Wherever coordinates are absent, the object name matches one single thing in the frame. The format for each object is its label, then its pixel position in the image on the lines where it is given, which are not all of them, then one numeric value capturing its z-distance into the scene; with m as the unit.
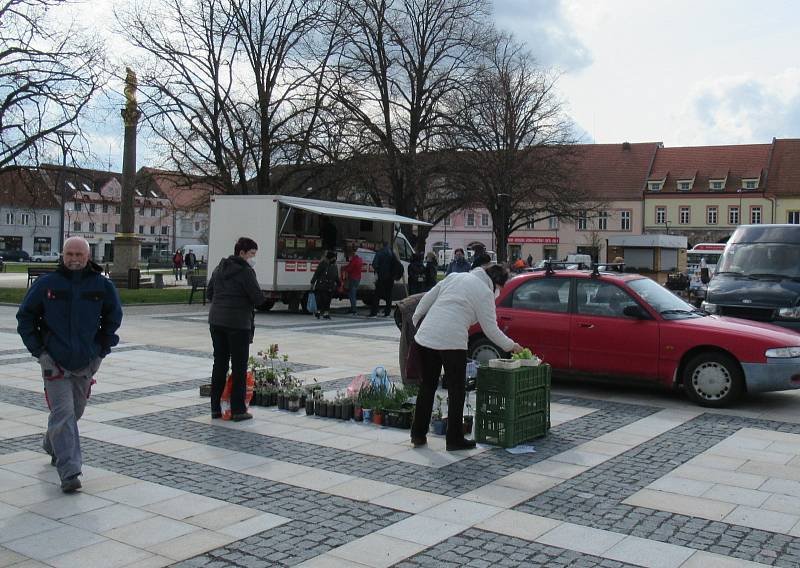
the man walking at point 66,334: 5.87
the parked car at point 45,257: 85.88
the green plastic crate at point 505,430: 7.28
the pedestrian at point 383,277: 22.33
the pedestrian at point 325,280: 21.30
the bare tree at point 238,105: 30.19
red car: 9.41
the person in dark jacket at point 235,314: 8.24
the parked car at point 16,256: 86.98
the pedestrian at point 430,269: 23.69
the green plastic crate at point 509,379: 7.18
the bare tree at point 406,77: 32.66
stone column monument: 32.91
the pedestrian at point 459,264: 18.92
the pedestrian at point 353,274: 22.88
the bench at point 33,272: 29.19
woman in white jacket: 7.10
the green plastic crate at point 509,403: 7.25
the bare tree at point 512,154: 36.66
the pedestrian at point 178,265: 45.75
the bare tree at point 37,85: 26.50
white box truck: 21.56
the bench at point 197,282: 24.81
